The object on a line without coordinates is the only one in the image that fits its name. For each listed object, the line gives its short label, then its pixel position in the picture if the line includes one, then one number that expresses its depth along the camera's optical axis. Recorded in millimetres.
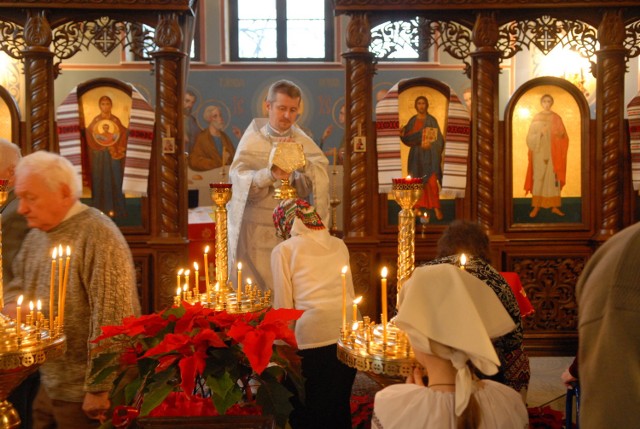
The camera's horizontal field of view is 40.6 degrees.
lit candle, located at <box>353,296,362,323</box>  3379
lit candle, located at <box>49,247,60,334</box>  3048
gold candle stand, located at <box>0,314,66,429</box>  2922
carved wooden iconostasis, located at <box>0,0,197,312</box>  6930
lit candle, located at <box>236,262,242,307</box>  4435
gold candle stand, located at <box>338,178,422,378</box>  3020
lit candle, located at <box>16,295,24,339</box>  2988
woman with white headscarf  2477
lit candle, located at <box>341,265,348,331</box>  3309
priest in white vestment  6242
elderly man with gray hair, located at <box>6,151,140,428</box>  3346
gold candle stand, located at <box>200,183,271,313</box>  4535
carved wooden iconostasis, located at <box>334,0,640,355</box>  6984
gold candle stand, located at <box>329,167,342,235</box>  8164
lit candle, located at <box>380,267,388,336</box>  3072
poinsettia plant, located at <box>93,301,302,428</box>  2387
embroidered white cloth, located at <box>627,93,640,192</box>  6980
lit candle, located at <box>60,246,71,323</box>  3072
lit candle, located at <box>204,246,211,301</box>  4394
